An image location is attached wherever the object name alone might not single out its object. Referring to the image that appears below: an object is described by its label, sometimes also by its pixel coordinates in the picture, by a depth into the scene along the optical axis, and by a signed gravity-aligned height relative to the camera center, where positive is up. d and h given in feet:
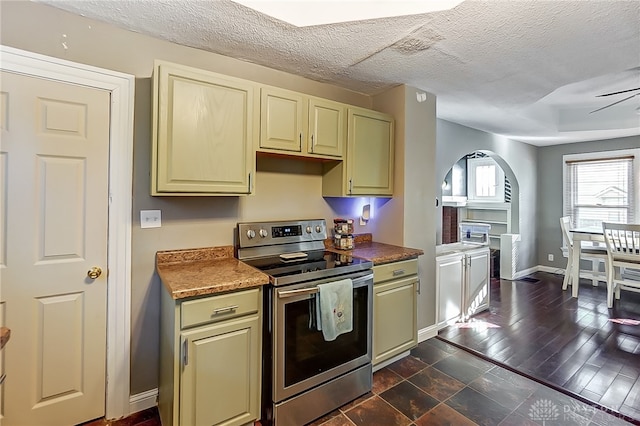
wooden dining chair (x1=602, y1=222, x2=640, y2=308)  11.99 -1.40
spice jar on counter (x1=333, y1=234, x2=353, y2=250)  8.52 -0.76
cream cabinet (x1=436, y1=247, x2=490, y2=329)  10.20 -2.47
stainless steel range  5.67 -2.43
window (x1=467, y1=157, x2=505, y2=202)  17.95 +2.21
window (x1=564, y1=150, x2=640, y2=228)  15.33 +1.58
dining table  13.32 -1.21
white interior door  5.23 -0.62
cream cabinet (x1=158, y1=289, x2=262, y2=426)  4.93 -2.53
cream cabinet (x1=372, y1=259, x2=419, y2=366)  7.41 -2.41
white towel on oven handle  6.07 -1.92
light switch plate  6.35 -0.13
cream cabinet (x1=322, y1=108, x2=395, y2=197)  8.20 +1.52
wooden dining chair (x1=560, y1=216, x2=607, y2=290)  13.64 -1.74
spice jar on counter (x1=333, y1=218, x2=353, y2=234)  8.72 -0.36
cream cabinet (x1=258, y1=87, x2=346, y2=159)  6.85 +2.18
